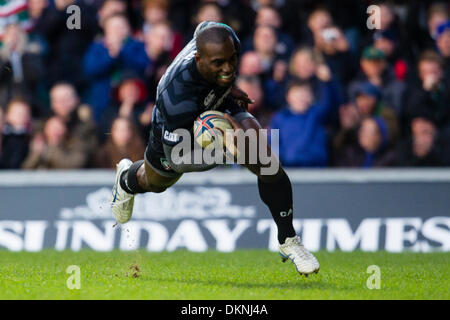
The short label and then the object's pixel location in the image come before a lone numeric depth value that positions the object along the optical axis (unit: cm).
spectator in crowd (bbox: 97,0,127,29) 1267
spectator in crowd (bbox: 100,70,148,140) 1220
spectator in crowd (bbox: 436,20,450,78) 1209
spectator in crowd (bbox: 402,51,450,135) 1190
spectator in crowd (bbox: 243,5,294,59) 1253
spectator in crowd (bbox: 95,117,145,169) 1167
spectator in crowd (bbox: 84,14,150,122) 1248
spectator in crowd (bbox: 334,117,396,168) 1162
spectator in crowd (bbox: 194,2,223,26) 1252
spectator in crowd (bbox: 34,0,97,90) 1288
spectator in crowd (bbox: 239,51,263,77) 1221
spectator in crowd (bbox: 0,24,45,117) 1277
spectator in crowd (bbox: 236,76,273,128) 1185
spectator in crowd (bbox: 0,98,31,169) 1218
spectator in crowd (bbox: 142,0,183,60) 1258
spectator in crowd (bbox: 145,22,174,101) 1249
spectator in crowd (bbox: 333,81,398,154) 1179
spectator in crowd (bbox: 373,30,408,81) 1239
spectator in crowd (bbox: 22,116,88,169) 1202
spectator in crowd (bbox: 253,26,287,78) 1234
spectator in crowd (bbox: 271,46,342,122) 1180
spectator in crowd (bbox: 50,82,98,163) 1205
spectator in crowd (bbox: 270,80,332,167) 1149
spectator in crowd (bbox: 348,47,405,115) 1209
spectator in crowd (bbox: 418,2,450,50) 1257
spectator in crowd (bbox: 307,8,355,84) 1246
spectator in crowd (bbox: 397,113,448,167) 1158
